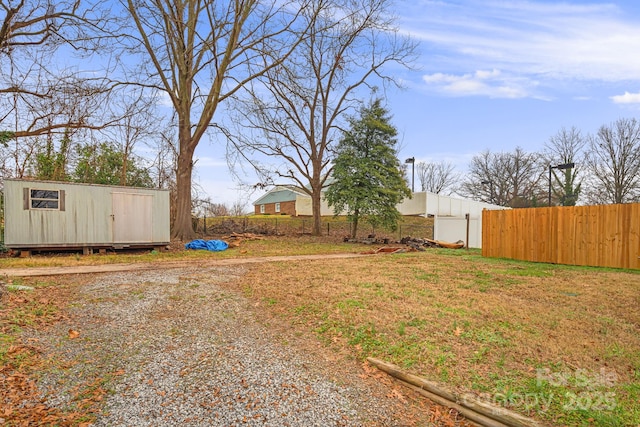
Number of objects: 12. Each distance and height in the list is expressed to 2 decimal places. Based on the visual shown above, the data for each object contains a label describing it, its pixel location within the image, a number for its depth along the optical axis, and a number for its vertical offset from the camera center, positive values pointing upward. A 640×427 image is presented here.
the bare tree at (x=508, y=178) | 33.91 +2.68
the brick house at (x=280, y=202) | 29.02 +0.21
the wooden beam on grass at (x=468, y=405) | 2.54 -1.54
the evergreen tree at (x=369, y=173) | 16.67 +1.49
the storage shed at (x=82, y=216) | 9.59 -0.32
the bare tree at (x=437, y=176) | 44.69 +3.52
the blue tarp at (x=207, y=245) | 12.26 -1.38
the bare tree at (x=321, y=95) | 16.80 +5.47
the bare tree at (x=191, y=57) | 13.30 +5.72
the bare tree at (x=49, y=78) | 9.05 +3.57
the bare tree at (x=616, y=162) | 24.55 +3.01
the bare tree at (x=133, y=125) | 13.16 +3.20
